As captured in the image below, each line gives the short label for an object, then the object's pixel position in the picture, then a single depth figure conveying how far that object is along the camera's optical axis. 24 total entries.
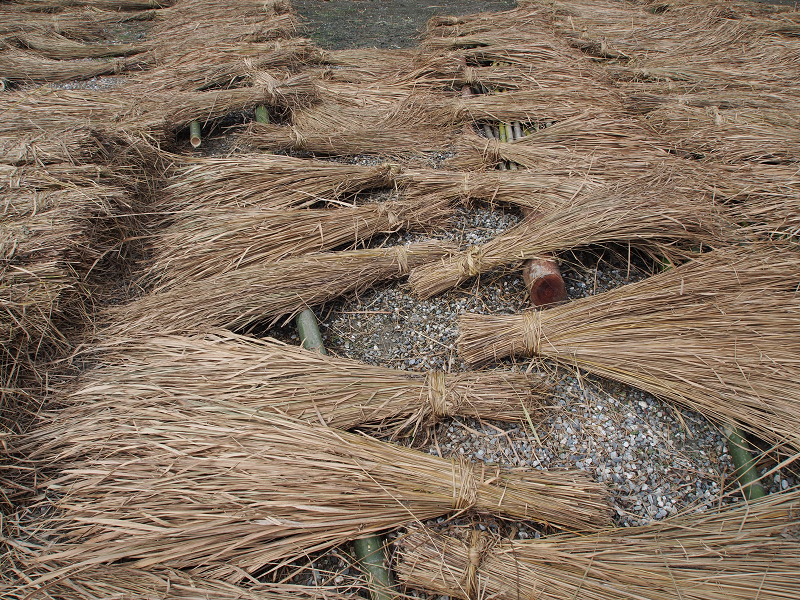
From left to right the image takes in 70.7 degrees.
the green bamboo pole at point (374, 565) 1.58
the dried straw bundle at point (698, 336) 1.89
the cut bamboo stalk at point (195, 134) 3.45
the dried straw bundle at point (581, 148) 3.04
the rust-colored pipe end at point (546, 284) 2.35
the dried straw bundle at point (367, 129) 3.38
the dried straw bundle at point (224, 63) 3.98
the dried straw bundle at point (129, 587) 1.49
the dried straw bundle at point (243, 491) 1.60
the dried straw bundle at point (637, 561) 1.45
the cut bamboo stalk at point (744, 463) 1.76
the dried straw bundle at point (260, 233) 2.57
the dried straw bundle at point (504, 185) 2.80
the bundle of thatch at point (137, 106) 3.29
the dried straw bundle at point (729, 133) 3.12
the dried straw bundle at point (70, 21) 5.06
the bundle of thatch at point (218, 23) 4.73
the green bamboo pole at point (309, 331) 2.25
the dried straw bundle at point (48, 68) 4.27
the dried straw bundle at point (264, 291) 2.29
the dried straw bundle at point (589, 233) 2.48
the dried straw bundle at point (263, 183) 2.90
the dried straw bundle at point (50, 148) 2.86
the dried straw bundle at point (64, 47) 4.75
